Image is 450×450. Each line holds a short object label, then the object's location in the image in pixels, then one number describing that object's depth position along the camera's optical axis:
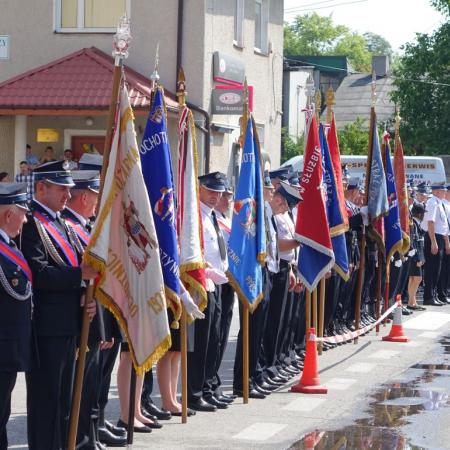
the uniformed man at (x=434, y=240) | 21.45
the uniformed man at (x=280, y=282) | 12.05
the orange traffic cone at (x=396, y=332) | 15.73
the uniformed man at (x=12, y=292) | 7.18
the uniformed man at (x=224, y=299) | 10.67
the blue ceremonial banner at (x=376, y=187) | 15.80
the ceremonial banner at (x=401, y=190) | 17.30
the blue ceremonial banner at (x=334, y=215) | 14.05
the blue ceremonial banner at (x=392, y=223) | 16.41
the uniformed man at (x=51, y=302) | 7.50
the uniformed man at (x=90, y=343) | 8.16
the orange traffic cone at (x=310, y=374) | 11.45
